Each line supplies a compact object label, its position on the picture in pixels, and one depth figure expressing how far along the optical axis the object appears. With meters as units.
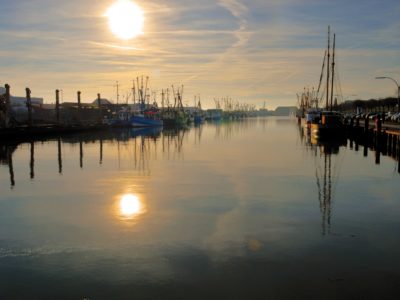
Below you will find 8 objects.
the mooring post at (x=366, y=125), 61.41
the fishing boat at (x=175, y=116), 170.12
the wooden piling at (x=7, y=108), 71.06
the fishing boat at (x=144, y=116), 141.50
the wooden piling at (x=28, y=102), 80.97
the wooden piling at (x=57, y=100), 96.29
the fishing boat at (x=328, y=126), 66.62
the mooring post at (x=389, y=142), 48.89
